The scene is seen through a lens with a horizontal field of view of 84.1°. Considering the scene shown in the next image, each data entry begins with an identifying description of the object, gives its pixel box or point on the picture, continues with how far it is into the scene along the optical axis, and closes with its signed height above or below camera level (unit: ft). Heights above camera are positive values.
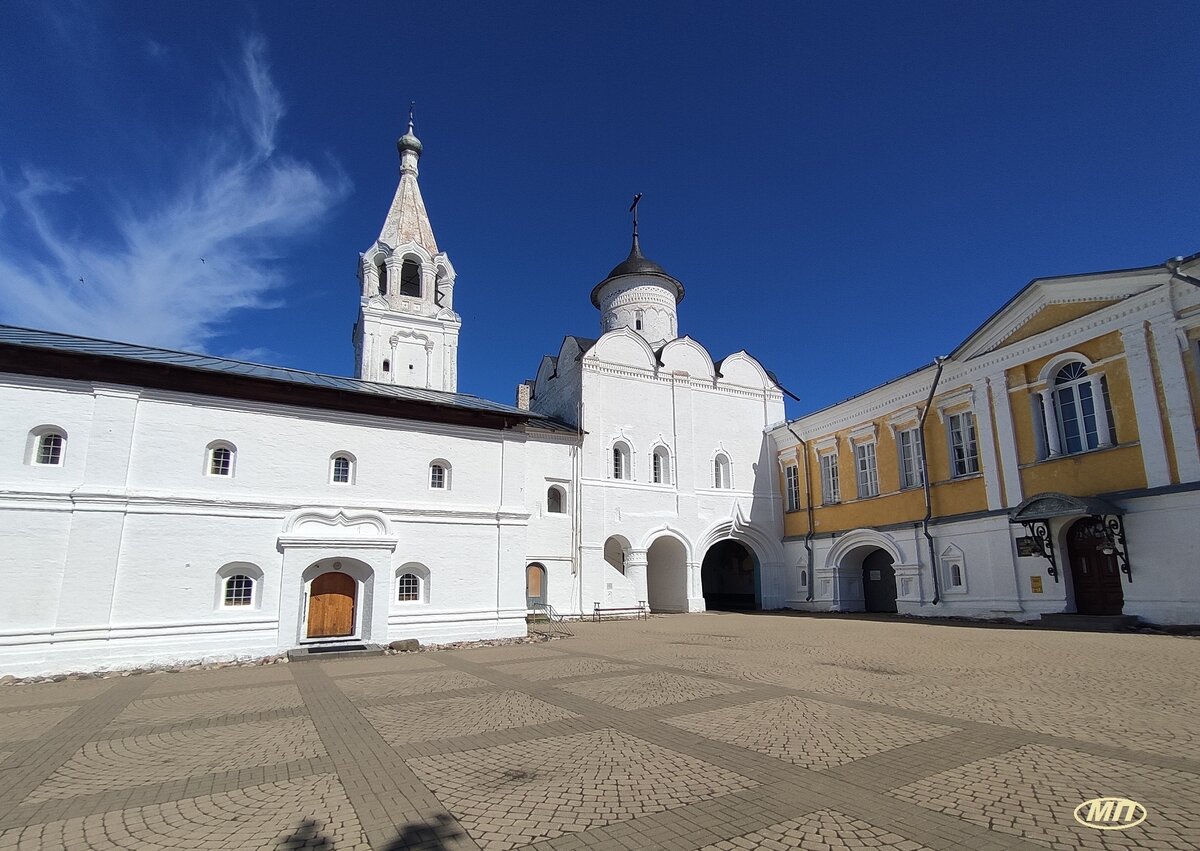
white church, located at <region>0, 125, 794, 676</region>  43.01 +4.48
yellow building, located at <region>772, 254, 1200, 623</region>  52.03 +9.18
